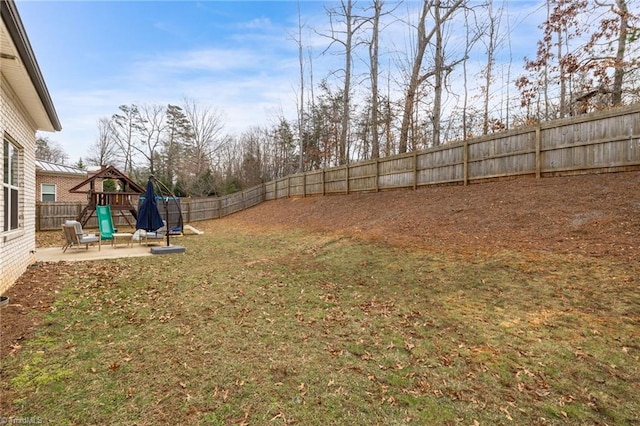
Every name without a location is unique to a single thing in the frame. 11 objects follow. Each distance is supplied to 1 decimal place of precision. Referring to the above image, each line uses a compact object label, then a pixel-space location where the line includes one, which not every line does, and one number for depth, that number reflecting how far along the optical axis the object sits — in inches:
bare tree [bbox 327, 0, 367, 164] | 724.7
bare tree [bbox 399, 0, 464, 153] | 591.2
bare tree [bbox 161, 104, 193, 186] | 1285.7
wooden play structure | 557.0
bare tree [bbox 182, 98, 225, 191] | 1273.4
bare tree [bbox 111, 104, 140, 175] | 1269.7
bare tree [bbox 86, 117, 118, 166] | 1395.2
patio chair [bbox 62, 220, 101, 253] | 339.0
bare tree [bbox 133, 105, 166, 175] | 1285.7
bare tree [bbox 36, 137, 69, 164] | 1382.9
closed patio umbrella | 403.2
